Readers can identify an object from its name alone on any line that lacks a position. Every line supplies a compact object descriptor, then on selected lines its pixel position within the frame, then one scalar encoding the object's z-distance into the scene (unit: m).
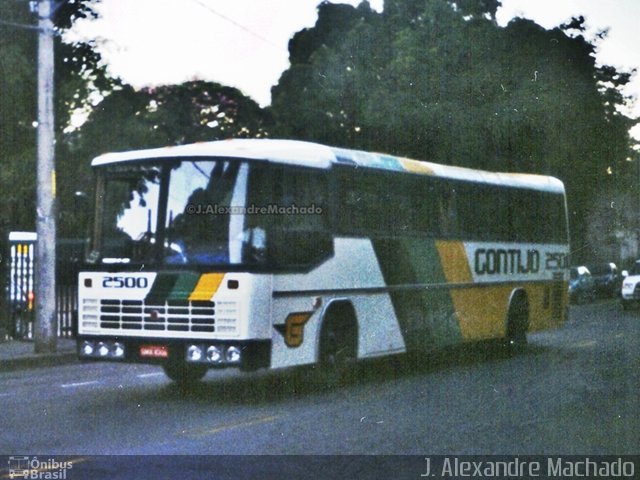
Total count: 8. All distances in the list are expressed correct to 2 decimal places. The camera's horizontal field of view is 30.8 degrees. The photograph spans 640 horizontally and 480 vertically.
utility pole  18.53
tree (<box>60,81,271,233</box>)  33.84
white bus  12.67
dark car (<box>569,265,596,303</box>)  42.16
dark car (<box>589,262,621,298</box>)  47.16
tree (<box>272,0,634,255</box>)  34.03
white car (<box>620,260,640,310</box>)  36.41
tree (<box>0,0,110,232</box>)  27.02
